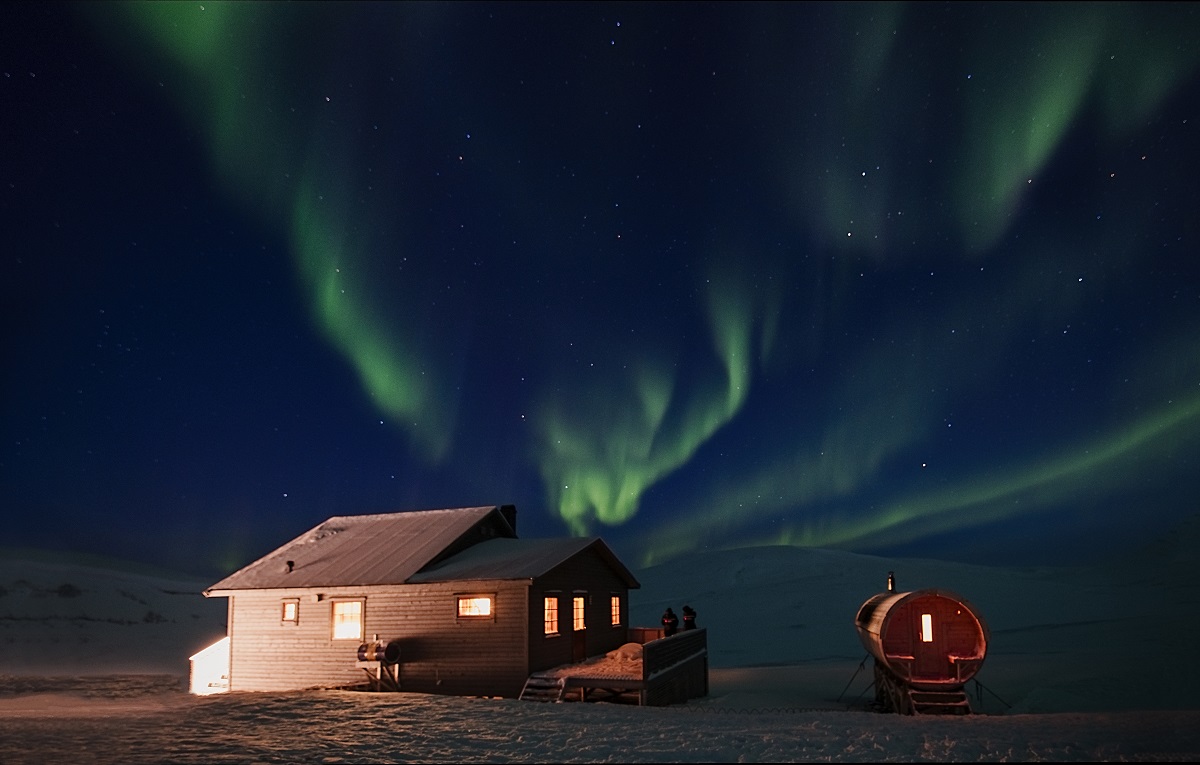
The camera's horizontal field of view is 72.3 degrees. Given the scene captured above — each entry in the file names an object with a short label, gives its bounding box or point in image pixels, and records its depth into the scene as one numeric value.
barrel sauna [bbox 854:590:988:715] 21.06
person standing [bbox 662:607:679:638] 27.29
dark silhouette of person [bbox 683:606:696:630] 29.52
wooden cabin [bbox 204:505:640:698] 23.22
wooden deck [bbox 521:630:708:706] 21.25
